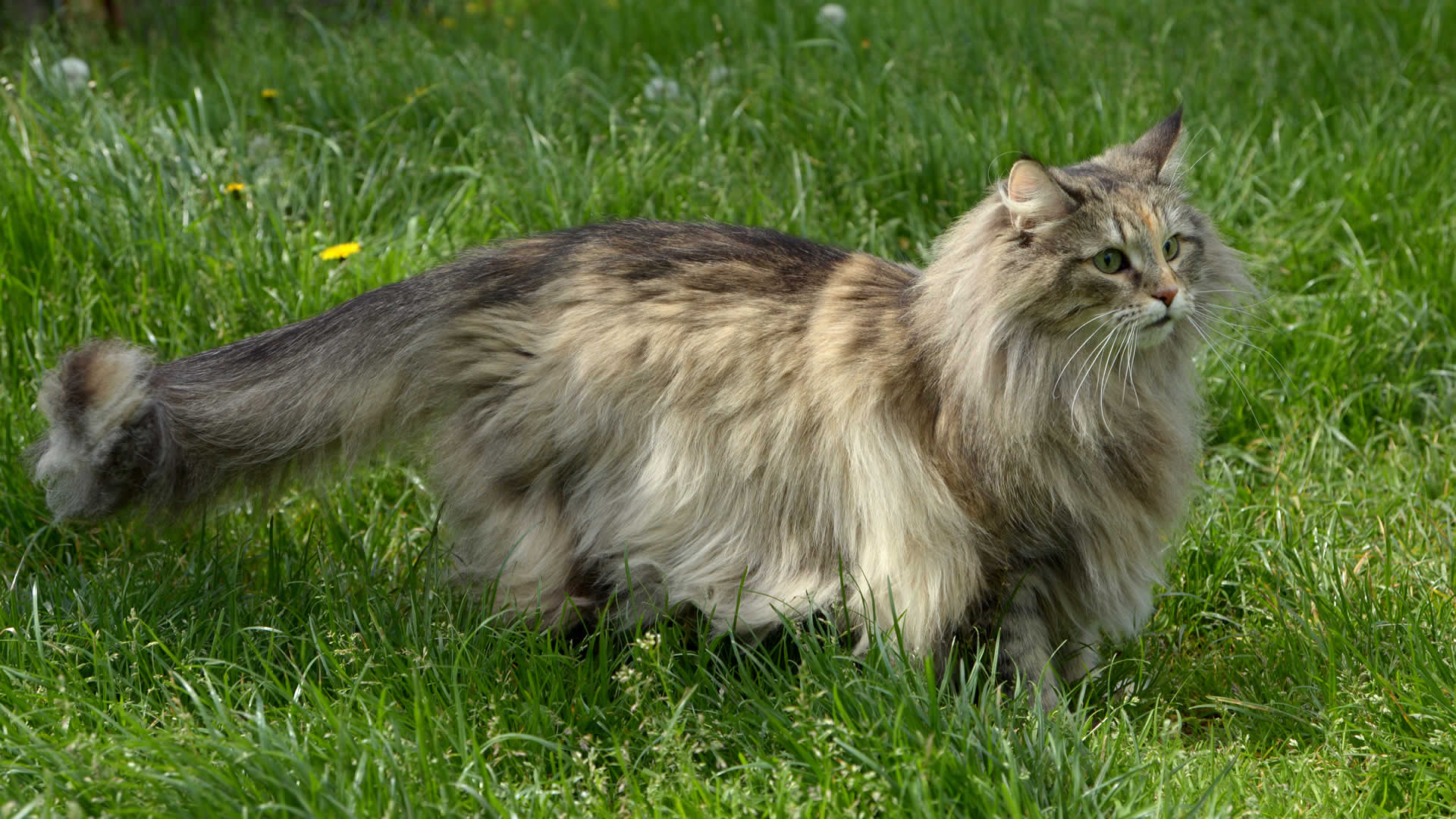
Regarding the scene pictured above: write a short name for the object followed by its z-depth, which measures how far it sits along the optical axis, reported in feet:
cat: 17.39
